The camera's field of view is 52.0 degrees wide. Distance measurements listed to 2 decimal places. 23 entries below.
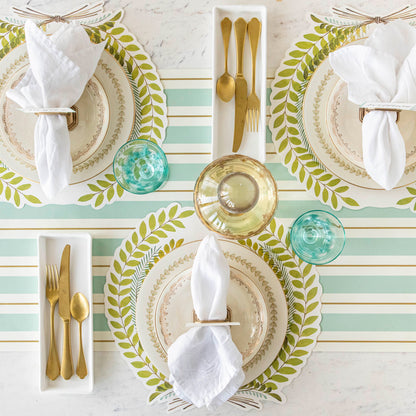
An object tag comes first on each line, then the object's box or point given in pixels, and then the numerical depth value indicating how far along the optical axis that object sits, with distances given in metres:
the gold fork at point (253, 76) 0.98
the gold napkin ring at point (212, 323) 0.92
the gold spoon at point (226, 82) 0.98
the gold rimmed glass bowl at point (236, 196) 0.95
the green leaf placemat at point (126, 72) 1.01
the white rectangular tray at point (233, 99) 0.98
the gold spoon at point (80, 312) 1.02
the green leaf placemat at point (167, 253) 1.03
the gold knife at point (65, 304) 1.01
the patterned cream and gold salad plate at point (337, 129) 0.99
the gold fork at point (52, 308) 1.01
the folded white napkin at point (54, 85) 0.92
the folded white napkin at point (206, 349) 0.92
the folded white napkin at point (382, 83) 0.92
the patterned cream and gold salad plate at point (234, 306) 0.99
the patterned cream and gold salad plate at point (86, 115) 1.00
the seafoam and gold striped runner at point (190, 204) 1.02
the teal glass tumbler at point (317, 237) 1.00
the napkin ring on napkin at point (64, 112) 0.92
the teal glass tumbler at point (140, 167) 1.00
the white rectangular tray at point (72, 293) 1.02
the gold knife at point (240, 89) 0.98
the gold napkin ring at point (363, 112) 0.96
